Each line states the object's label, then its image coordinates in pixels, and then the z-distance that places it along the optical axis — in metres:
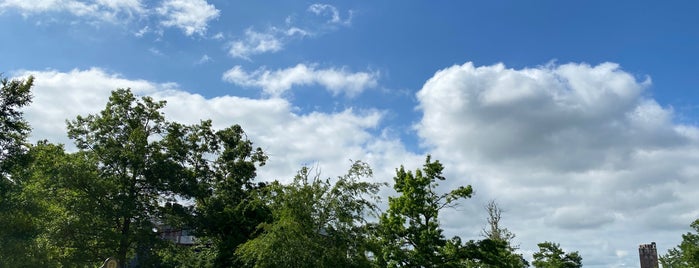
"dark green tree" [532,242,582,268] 58.81
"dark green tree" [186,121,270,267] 37.81
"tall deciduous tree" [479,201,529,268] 33.28
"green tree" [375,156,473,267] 31.11
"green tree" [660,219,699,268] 57.66
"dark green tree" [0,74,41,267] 25.84
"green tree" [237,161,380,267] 25.39
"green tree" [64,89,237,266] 34.50
